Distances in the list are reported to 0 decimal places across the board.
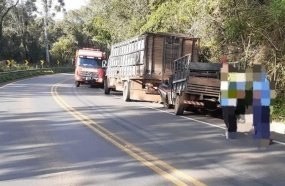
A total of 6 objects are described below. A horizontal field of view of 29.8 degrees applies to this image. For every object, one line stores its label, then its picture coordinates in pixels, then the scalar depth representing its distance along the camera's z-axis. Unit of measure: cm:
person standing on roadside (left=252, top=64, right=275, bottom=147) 1056
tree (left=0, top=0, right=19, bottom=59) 6690
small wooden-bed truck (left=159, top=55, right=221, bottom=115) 1611
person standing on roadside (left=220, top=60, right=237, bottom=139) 1089
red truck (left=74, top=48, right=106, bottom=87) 3469
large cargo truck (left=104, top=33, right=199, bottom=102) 2142
